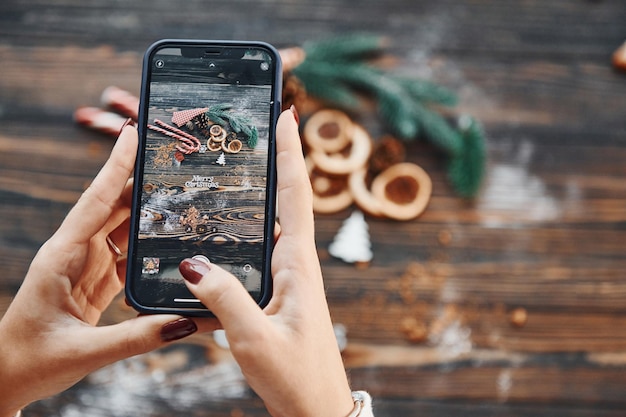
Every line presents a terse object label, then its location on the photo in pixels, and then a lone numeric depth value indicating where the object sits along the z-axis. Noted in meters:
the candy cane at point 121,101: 0.98
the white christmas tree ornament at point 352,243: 0.95
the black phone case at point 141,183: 0.57
